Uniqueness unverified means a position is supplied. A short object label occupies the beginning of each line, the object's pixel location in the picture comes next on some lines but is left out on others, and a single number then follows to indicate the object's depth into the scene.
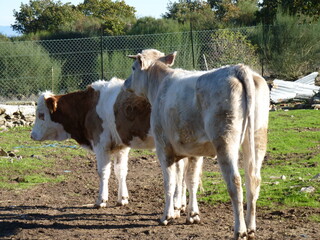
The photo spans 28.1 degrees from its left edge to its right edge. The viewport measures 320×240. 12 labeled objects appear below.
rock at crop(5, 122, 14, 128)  19.09
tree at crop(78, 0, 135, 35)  47.56
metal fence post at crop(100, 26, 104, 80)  22.33
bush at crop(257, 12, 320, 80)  26.38
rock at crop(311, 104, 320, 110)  20.19
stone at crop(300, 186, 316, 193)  9.04
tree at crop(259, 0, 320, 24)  27.99
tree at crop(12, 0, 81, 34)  43.41
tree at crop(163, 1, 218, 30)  47.72
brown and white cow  9.49
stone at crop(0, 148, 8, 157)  13.83
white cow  6.60
